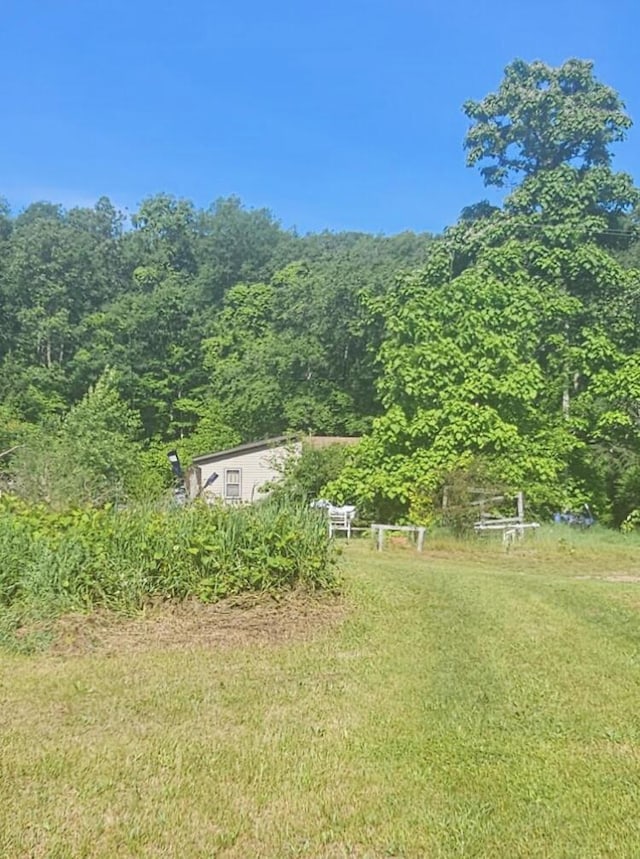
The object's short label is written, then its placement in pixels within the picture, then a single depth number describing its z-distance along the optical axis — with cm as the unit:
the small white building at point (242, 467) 2738
